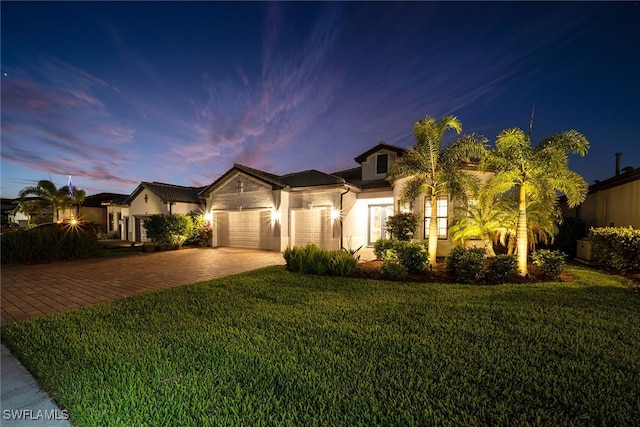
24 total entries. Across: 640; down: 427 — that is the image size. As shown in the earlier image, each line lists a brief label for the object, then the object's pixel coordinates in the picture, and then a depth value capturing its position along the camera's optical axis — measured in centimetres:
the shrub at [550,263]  736
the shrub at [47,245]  1009
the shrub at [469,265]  706
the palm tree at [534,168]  695
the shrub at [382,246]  960
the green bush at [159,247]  1431
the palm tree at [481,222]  875
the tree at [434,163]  827
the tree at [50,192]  2222
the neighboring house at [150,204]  1817
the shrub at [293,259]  858
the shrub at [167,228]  1555
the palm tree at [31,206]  2554
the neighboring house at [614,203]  962
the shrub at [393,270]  761
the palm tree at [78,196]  2360
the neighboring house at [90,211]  2491
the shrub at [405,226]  1109
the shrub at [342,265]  798
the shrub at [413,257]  801
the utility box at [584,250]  1024
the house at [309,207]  1330
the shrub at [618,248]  761
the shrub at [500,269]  715
